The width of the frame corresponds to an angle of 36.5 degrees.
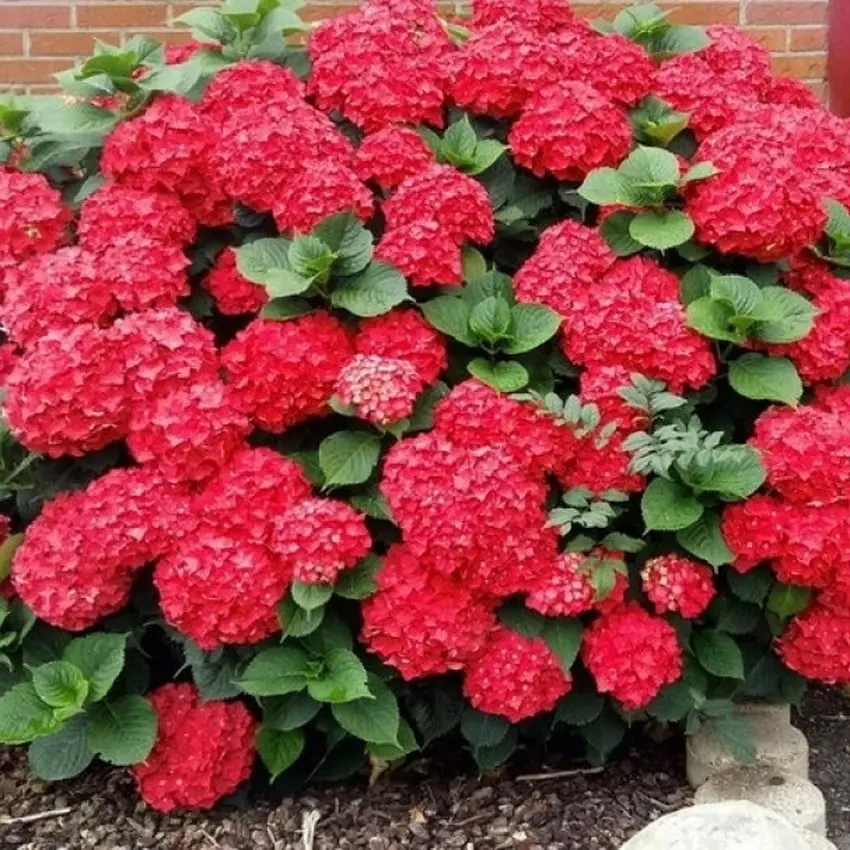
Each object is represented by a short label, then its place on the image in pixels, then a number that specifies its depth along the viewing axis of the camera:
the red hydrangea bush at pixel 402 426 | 2.05
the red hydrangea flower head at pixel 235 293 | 2.34
